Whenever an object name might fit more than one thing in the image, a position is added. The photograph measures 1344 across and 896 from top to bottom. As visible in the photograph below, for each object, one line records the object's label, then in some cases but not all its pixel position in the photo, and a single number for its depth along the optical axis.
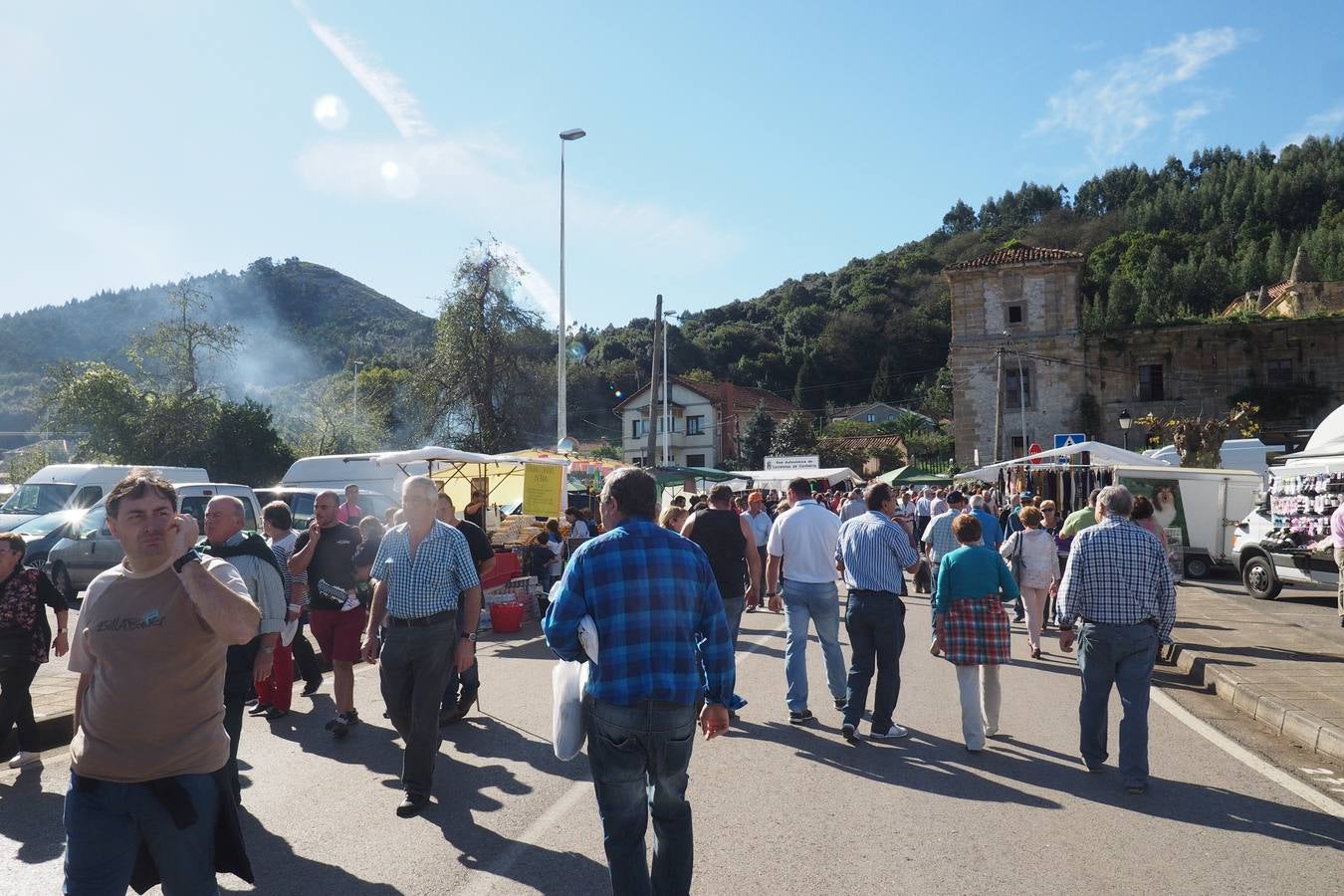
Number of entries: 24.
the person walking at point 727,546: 7.70
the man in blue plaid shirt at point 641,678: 3.38
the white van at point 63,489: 17.08
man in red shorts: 6.87
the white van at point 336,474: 19.94
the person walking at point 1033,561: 10.58
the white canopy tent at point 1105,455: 21.27
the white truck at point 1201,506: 19.06
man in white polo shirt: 7.49
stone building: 41.38
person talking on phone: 2.95
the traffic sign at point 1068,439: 24.65
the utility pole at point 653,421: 29.20
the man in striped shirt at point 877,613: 6.80
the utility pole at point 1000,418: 34.12
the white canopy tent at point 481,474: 16.69
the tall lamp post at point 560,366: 26.00
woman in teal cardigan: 6.62
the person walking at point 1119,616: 5.73
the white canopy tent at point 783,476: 33.41
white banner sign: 37.34
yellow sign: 18.22
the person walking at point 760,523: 14.75
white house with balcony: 64.00
